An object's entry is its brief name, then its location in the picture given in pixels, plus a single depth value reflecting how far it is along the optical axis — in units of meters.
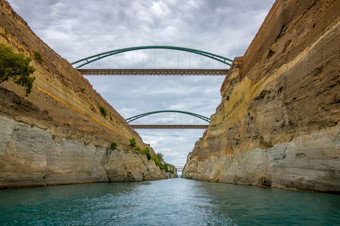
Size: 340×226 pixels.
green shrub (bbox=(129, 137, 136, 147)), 50.86
